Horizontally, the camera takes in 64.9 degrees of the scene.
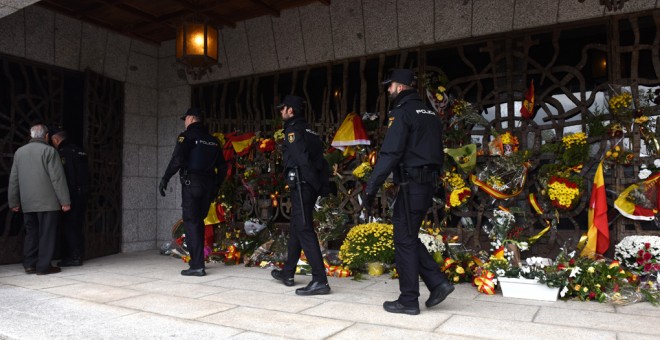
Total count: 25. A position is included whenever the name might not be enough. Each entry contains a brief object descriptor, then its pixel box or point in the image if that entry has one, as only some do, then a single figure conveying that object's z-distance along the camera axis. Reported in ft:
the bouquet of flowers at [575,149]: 19.31
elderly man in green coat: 21.08
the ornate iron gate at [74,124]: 23.62
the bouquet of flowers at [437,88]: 22.61
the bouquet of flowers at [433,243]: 19.62
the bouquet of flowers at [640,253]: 16.88
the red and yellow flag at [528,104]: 20.76
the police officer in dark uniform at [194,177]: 20.70
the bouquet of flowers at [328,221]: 23.12
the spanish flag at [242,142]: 26.94
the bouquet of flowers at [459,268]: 18.74
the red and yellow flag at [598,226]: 18.42
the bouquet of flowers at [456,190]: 21.38
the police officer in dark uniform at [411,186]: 13.74
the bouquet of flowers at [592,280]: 15.74
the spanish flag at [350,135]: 23.84
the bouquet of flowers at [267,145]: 26.11
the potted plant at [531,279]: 15.96
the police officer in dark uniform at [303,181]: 16.90
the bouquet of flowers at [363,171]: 23.20
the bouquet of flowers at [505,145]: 20.70
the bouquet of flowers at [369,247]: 20.47
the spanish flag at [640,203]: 18.06
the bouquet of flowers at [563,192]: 18.86
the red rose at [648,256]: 16.92
